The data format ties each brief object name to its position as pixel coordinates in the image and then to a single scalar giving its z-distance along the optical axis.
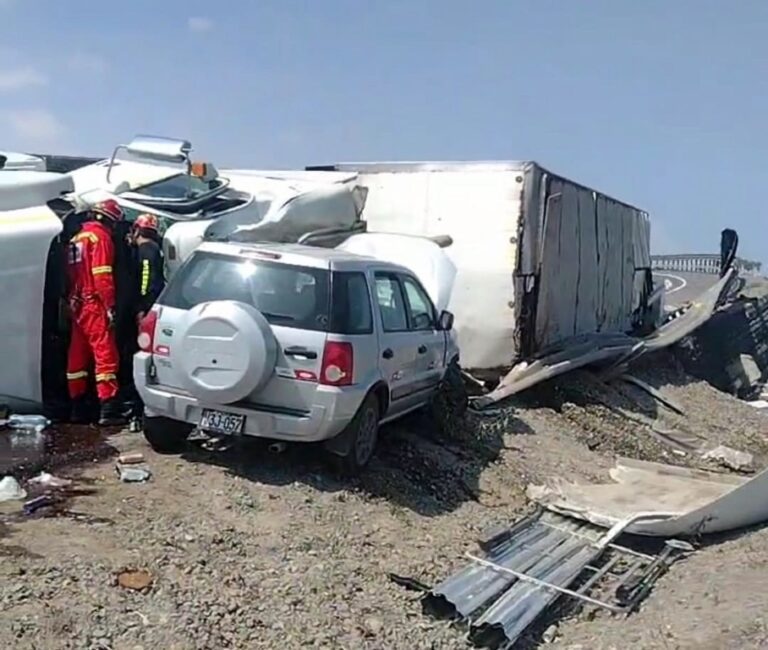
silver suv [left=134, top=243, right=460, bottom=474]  7.19
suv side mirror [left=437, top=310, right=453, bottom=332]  9.45
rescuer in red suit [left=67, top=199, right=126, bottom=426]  8.59
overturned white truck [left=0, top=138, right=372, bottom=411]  8.51
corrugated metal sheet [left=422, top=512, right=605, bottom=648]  5.66
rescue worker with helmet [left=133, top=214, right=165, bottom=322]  8.95
